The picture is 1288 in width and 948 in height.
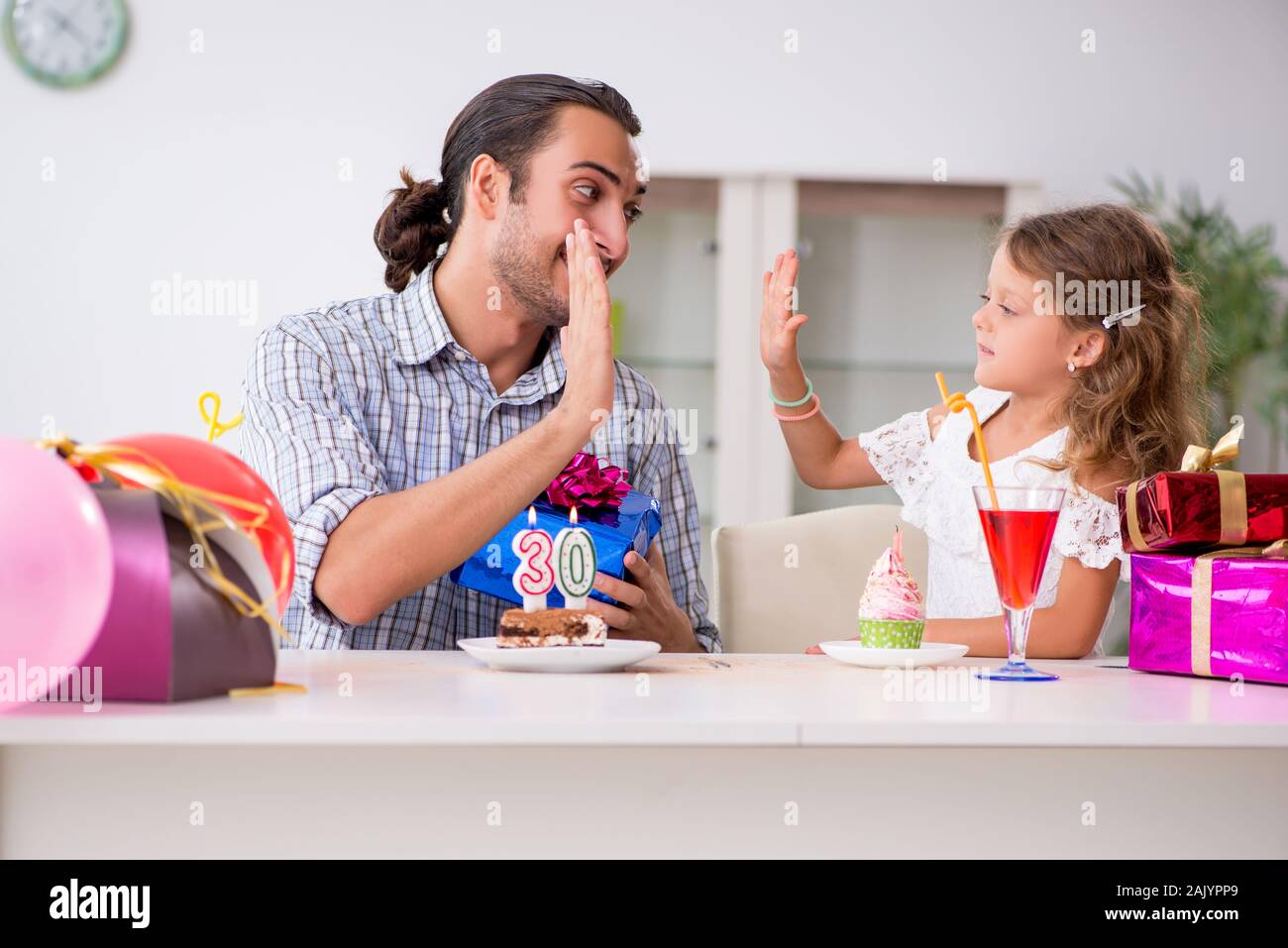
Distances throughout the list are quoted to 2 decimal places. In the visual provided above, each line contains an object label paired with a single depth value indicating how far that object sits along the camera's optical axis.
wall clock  3.84
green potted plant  3.76
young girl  1.83
